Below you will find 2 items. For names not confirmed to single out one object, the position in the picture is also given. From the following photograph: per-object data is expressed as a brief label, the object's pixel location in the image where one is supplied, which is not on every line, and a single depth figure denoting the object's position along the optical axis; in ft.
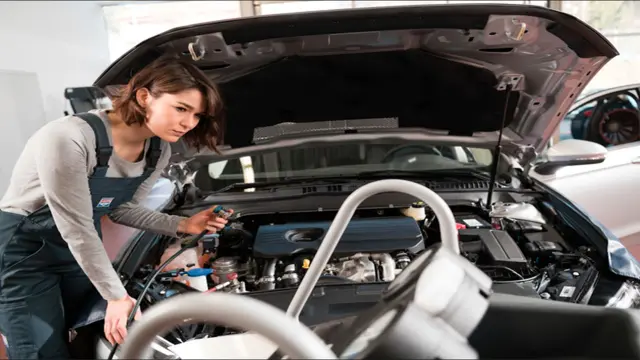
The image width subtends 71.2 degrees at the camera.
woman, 3.71
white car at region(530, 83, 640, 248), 9.28
